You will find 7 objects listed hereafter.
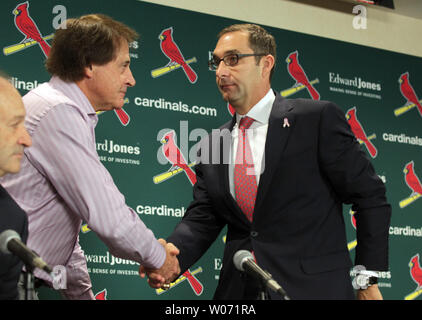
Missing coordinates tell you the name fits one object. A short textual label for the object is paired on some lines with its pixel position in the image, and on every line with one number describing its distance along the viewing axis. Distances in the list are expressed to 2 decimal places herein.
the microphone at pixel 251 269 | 2.25
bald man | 2.18
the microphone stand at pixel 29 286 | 1.97
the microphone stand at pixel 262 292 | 2.35
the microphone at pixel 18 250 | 1.90
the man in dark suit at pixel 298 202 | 2.96
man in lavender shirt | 2.74
